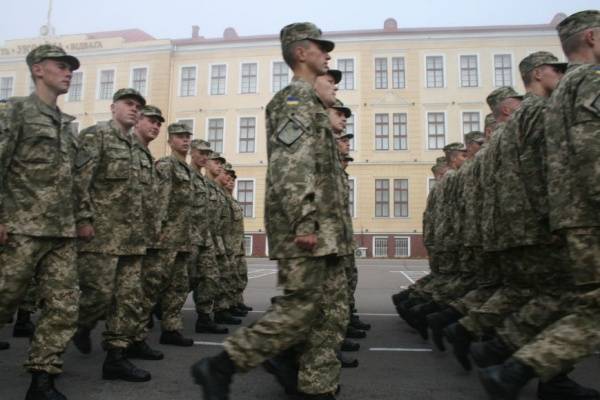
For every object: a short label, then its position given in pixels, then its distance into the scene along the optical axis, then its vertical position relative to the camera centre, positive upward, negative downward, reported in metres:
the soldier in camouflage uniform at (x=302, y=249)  2.54 +0.06
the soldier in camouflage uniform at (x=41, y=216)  2.92 +0.23
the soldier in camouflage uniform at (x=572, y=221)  2.26 +0.21
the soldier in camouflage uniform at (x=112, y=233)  3.58 +0.17
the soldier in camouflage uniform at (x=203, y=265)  5.46 -0.08
